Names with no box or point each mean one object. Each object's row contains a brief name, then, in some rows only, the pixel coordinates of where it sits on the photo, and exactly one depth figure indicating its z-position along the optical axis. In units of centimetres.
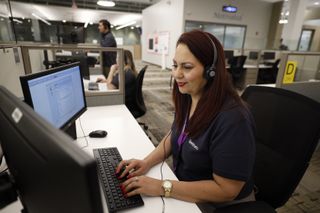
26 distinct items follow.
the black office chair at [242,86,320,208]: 85
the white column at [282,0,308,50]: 729
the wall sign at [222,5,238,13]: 756
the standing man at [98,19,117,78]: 354
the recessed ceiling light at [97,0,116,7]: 612
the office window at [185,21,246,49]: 770
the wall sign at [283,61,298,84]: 196
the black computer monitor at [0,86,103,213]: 24
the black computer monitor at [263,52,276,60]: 635
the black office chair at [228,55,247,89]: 538
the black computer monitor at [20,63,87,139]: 78
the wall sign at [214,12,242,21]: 760
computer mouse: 127
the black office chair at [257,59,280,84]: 569
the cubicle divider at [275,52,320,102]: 192
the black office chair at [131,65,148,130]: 237
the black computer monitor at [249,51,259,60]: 629
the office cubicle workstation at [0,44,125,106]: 126
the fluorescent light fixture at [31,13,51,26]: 1072
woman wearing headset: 75
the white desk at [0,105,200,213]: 75
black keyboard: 73
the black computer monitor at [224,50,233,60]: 569
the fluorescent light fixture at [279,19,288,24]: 800
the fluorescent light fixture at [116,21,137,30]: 1280
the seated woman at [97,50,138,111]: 241
